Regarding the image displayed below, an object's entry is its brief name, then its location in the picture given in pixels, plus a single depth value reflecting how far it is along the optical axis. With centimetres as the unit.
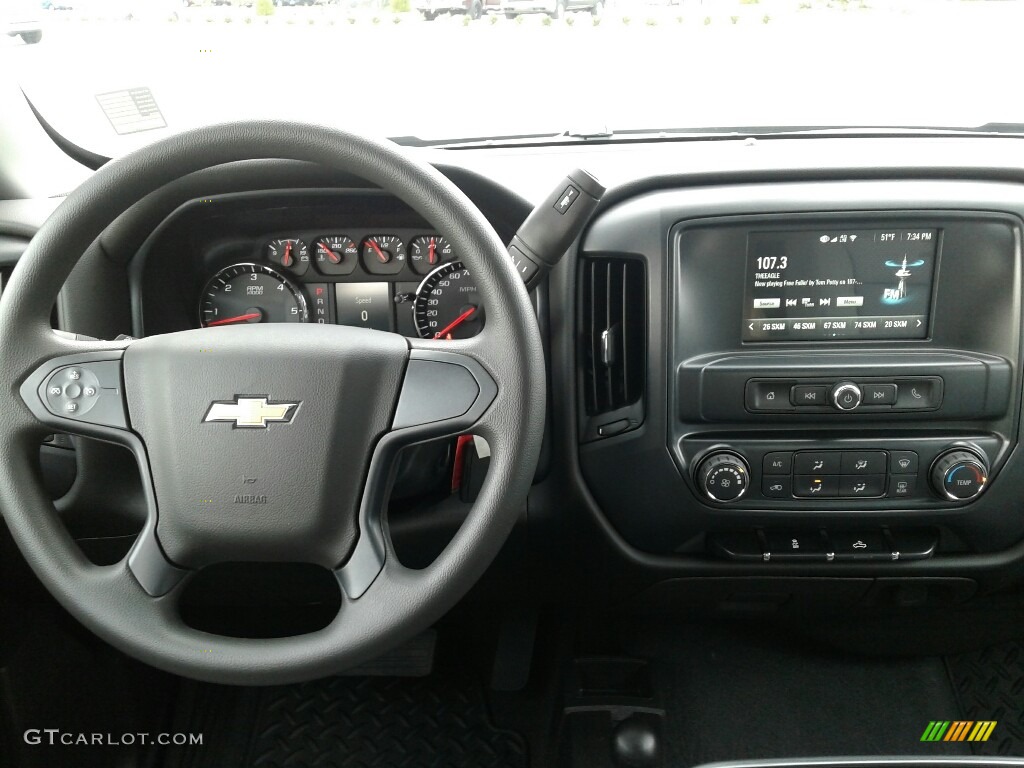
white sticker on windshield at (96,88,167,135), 156
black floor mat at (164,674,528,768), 180
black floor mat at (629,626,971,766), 180
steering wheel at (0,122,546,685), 100
